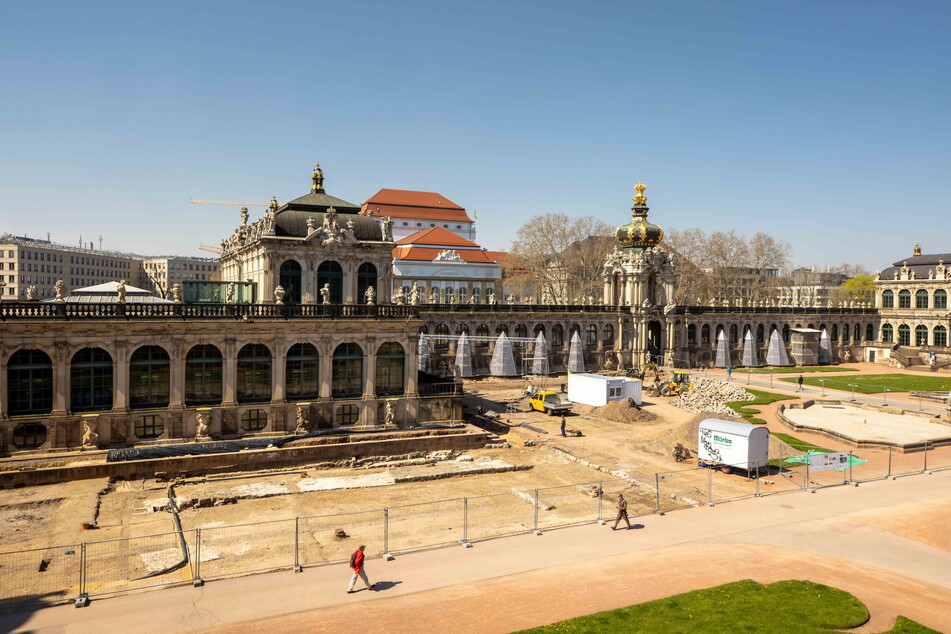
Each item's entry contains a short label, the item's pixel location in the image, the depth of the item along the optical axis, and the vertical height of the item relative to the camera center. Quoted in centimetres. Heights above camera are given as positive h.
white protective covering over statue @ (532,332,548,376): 7150 -629
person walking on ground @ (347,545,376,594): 2128 -853
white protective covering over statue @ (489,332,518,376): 6950 -642
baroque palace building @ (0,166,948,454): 3638 -343
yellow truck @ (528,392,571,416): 5425 -862
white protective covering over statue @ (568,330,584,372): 7538 -657
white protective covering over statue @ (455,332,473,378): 6788 -616
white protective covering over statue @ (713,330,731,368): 8706 -696
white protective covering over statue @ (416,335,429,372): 6903 -567
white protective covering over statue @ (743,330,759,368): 8925 -668
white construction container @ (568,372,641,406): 5734 -783
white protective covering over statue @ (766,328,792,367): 9231 -691
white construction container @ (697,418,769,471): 3621 -799
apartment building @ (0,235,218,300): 13725 +699
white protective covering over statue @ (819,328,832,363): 9812 -712
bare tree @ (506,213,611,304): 10662 +705
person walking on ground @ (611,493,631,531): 2789 -884
